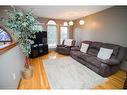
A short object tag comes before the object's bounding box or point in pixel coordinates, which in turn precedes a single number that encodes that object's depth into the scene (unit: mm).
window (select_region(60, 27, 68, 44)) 5525
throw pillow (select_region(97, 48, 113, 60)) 2623
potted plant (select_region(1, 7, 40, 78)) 1803
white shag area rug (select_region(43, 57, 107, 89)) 1915
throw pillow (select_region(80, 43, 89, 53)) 3595
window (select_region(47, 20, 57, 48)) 5172
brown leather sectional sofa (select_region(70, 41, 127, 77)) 2251
